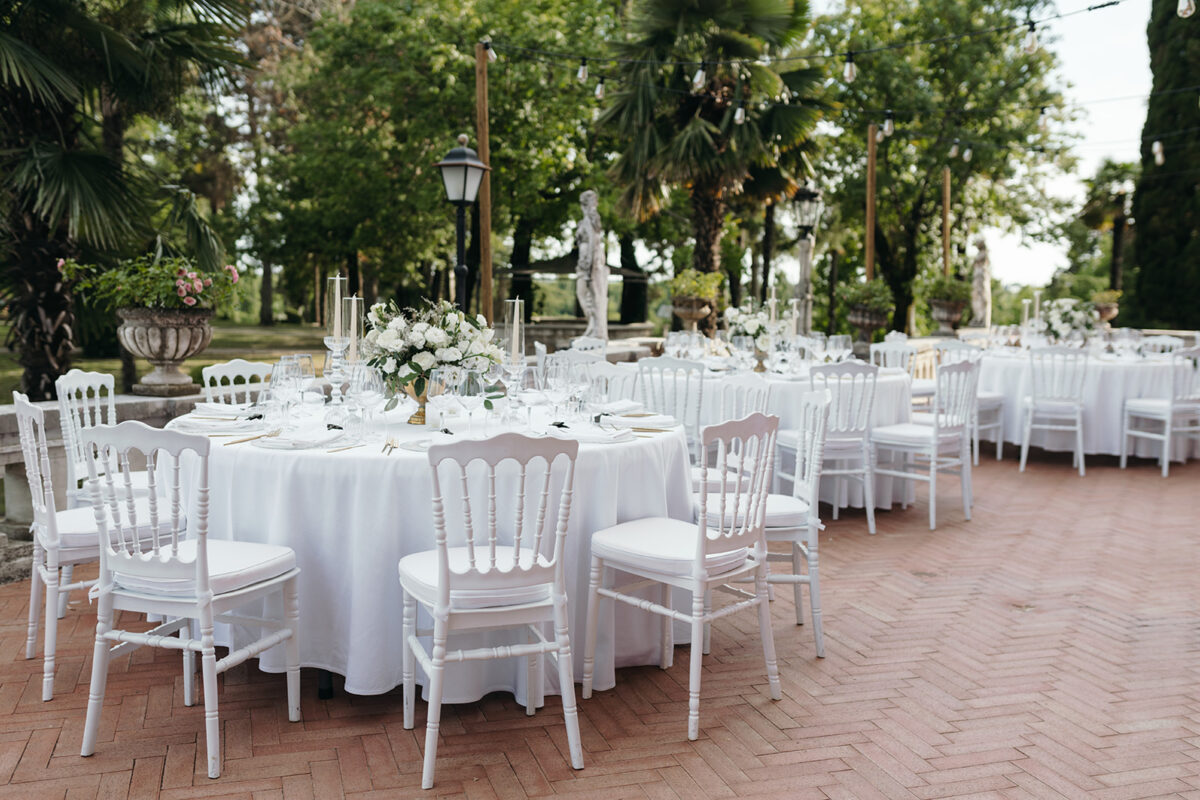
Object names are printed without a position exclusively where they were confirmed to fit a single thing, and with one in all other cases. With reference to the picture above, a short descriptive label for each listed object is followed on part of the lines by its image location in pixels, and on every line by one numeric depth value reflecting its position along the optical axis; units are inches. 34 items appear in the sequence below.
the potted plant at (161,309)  230.7
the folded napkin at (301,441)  133.8
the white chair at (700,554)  124.2
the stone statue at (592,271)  390.0
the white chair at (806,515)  152.9
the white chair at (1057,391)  321.4
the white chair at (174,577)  108.0
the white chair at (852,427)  241.8
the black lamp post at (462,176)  292.5
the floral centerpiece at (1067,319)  386.0
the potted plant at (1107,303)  510.2
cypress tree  634.2
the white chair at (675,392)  222.5
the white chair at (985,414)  337.7
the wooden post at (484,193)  375.0
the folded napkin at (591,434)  142.2
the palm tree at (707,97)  463.5
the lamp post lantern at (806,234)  503.2
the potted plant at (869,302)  537.0
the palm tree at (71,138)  235.5
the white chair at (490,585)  106.0
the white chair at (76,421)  165.0
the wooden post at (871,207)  592.7
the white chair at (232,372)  194.4
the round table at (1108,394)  340.2
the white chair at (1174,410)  324.8
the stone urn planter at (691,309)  437.1
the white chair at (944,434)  247.0
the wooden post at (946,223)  701.9
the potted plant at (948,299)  600.1
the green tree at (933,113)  756.6
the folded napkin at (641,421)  157.5
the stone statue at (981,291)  618.5
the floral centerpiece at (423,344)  145.6
